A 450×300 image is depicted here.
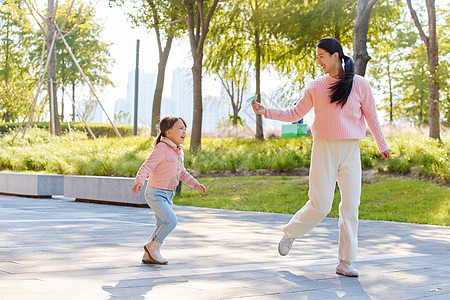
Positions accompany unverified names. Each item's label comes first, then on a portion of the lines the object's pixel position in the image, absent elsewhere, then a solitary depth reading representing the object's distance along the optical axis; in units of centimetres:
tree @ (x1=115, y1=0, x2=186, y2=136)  2270
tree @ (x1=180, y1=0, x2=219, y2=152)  2080
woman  472
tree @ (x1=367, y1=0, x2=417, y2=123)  2617
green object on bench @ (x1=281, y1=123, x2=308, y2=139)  2790
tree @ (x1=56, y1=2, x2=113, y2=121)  4469
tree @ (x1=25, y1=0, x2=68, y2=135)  2525
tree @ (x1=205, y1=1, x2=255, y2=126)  2727
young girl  505
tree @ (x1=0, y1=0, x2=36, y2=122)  4612
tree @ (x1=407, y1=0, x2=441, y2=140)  1725
